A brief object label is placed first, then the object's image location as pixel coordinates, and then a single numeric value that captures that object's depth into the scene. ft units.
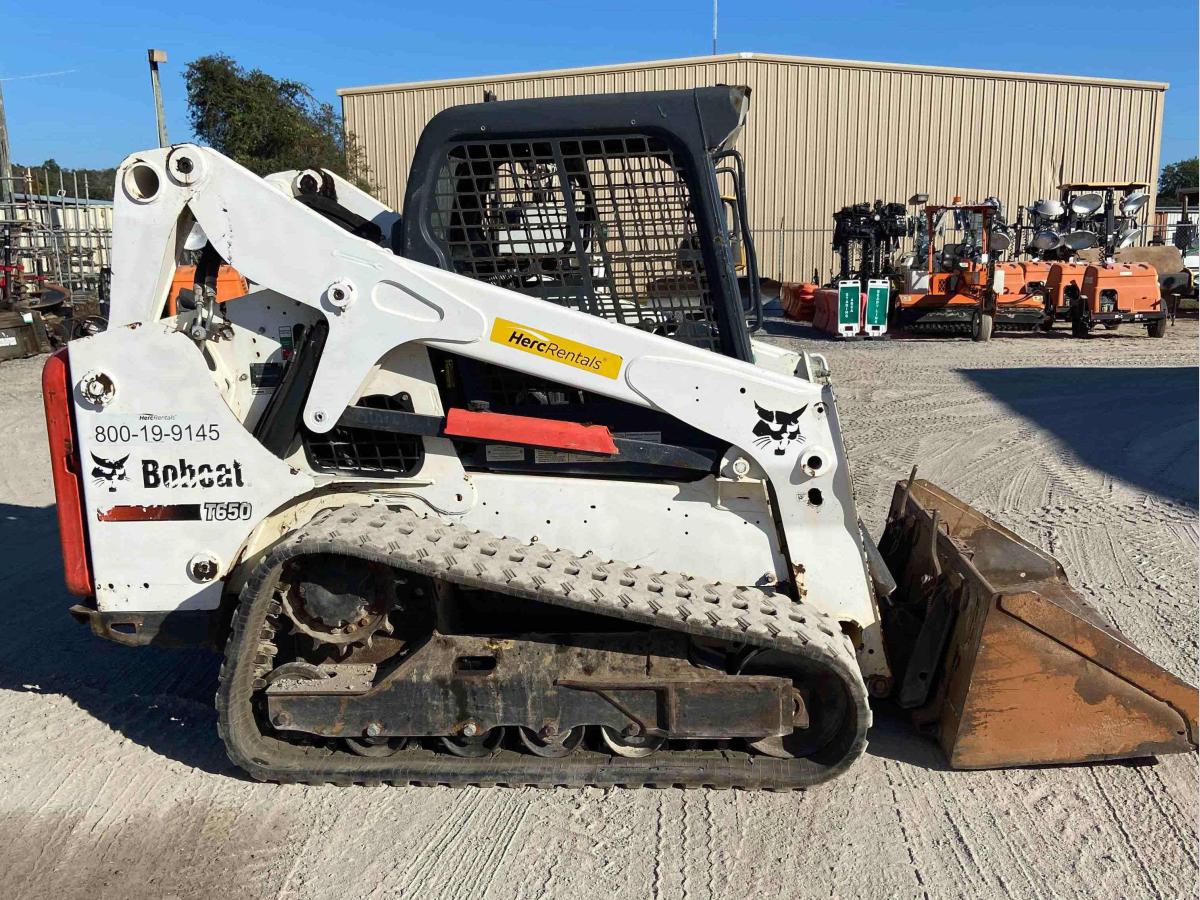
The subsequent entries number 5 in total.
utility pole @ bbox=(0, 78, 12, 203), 68.26
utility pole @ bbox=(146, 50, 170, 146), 47.21
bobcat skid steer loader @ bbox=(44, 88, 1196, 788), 10.60
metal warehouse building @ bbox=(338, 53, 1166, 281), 86.94
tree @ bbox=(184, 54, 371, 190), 87.45
